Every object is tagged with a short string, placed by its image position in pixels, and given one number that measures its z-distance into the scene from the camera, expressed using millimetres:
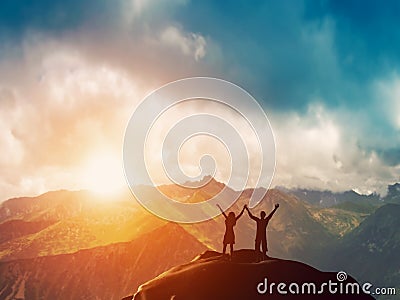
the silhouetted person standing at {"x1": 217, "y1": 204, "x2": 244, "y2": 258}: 38531
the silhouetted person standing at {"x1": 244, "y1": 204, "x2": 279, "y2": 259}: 37375
